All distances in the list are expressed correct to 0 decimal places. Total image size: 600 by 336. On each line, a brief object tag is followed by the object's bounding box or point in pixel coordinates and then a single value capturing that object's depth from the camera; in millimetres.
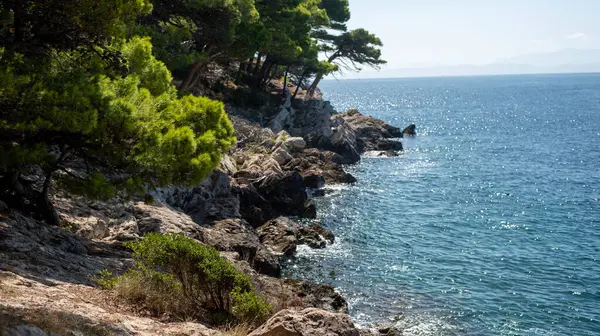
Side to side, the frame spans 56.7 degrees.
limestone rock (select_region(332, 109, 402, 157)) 62719
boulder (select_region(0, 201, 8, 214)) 14250
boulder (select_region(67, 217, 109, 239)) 16781
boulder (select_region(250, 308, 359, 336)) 10586
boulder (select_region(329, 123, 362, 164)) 55062
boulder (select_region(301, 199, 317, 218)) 34188
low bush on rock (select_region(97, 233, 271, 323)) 12320
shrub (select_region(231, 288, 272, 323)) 12594
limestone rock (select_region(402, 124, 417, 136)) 79869
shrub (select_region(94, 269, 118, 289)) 12480
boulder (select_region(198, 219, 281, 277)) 22125
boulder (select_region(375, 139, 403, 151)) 64688
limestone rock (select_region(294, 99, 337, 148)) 54625
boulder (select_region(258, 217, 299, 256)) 27281
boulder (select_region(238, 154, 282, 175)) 34969
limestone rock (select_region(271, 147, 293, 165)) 39812
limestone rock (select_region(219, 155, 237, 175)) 31694
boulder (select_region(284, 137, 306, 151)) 44344
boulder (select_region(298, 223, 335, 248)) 28984
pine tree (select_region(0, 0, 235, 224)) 12000
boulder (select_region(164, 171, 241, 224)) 25219
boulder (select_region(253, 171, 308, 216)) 33812
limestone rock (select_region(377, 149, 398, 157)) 60694
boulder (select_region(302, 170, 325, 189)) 42219
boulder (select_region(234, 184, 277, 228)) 30266
